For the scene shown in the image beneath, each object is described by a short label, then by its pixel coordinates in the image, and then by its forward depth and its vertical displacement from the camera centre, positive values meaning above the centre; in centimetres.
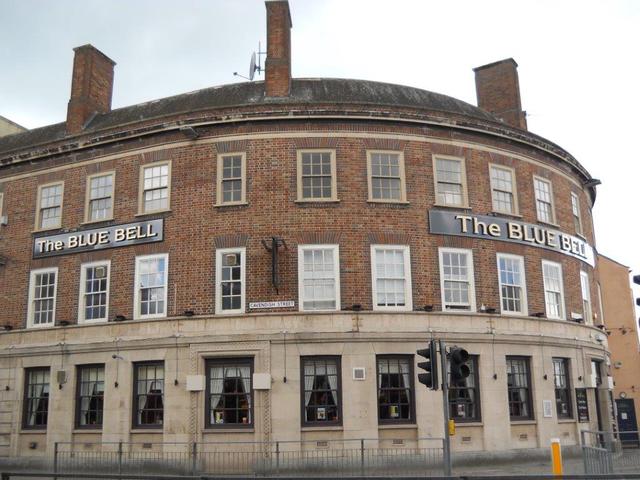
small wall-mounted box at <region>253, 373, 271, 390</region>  2109 +90
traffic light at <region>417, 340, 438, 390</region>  1474 +84
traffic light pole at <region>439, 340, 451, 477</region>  1401 +6
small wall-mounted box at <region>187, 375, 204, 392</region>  2156 +89
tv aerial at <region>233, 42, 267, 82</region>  3086 +1480
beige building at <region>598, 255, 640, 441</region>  3497 +395
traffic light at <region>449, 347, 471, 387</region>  1434 +90
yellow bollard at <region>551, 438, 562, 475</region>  1449 -99
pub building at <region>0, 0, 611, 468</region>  2161 +433
